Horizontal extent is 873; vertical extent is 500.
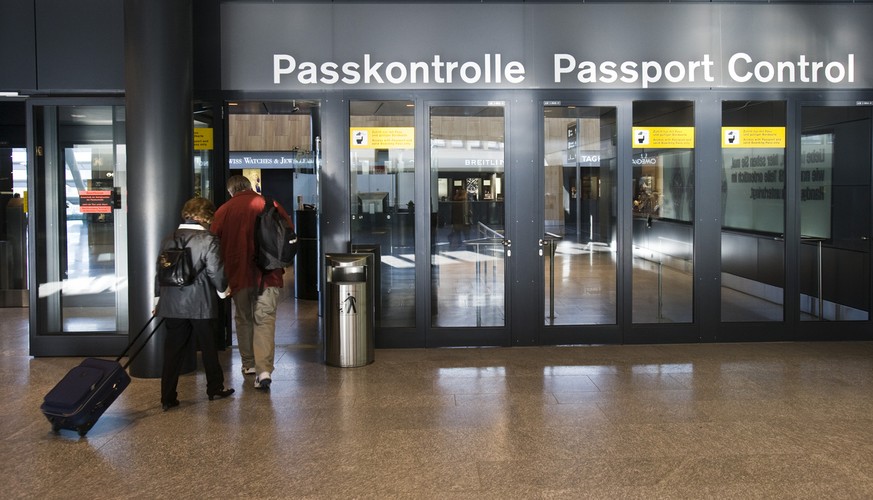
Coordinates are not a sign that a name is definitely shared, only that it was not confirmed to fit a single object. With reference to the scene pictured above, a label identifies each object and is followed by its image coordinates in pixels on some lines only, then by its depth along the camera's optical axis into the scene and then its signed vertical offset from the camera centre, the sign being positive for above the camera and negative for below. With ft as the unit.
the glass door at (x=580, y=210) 28.45 +0.50
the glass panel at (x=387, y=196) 27.99 +1.04
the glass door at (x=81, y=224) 27.17 +0.10
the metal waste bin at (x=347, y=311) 24.71 -2.67
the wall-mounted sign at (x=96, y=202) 27.53 +0.88
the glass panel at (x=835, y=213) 29.55 +0.36
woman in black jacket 19.90 -1.83
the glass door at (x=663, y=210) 28.63 +0.49
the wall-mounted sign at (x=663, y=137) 28.53 +3.12
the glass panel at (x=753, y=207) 28.84 +0.59
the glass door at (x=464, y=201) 28.19 +0.84
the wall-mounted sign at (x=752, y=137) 28.76 +3.12
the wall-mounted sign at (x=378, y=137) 27.96 +3.12
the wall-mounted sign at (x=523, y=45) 27.61 +6.30
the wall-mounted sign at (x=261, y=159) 62.59 +5.28
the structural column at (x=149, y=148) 23.73 +2.37
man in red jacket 22.71 -1.32
